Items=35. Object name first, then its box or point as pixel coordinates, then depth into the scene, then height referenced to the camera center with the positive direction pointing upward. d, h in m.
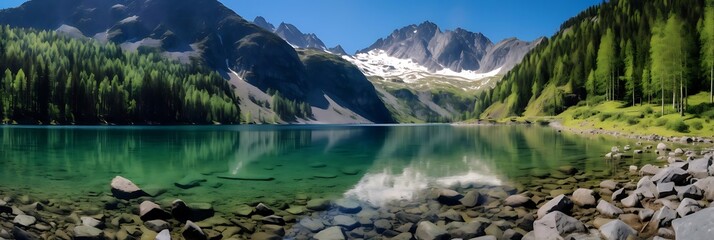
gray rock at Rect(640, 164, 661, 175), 23.44 -3.32
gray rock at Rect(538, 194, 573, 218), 14.62 -3.50
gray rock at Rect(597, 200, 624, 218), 14.42 -3.61
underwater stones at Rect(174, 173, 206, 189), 21.73 -3.81
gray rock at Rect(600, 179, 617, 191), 19.61 -3.58
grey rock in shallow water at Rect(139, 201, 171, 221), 13.89 -3.47
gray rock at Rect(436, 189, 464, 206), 17.20 -3.65
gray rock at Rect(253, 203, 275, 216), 15.13 -3.71
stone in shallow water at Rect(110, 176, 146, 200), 17.43 -3.30
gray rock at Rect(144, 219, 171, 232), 12.94 -3.69
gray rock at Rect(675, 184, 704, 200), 15.52 -3.15
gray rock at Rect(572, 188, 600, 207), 16.08 -3.52
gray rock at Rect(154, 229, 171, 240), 11.23 -3.50
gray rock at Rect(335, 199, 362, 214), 16.02 -3.87
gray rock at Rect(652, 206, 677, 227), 12.36 -3.31
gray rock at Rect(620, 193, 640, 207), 15.65 -3.53
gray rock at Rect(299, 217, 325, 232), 13.43 -3.88
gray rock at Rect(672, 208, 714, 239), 9.41 -2.87
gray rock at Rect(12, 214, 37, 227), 12.21 -3.31
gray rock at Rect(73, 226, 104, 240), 11.61 -3.55
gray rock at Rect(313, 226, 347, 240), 12.27 -3.84
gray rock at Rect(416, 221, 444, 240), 11.98 -3.70
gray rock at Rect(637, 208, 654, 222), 13.38 -3.48
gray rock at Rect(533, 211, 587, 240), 11.80 -3.55
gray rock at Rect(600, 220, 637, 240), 11.30 -3.47
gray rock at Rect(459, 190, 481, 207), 16.88 -3.73
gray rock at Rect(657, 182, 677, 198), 16.34 -3.22
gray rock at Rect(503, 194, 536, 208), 16.45 -3.70
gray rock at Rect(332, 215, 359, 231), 13.85 -3.90
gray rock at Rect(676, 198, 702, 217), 12.94 -3.15
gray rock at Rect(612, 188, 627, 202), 17.36 -3.61
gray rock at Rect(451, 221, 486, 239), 12.35 -3.78
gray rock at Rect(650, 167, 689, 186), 18.19 -2.90
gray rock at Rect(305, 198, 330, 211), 16.44 -3.85
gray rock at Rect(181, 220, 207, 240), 12.05 -3.64
